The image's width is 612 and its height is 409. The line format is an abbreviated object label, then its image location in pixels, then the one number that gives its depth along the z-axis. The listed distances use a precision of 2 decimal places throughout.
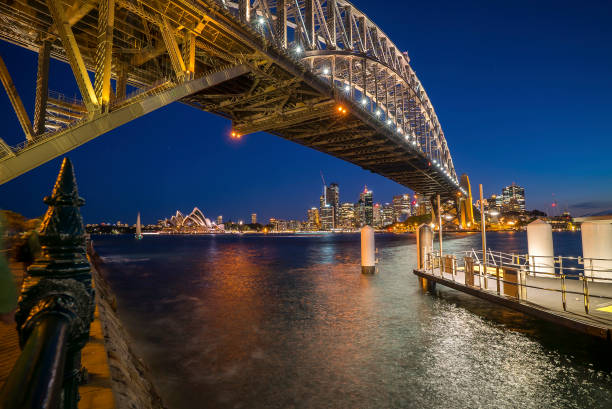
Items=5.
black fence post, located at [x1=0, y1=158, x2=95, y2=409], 1.02
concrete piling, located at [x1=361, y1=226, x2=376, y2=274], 21.07
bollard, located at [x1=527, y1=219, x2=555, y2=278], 14.39
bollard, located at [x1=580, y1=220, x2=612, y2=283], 11.80
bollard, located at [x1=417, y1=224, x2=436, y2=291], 19.19
